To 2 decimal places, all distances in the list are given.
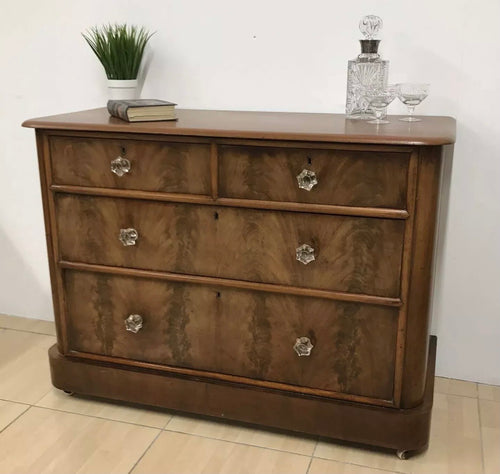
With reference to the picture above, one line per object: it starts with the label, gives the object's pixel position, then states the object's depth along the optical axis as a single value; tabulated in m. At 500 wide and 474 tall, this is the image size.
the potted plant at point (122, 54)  2.08
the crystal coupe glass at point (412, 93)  1.82
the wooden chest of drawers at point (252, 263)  1.62
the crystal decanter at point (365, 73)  1.83
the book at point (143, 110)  1.81
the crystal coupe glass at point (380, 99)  1.79
